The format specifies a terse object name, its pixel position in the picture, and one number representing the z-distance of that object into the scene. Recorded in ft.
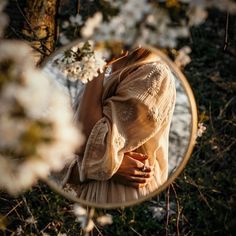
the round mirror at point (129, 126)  3.79
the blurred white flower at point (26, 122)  2.74
